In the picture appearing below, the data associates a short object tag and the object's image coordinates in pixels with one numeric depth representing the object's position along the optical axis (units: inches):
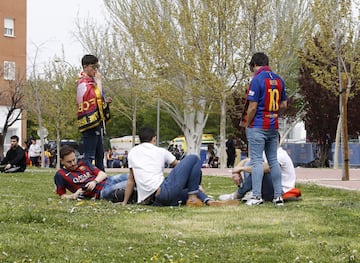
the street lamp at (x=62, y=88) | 1767.5
